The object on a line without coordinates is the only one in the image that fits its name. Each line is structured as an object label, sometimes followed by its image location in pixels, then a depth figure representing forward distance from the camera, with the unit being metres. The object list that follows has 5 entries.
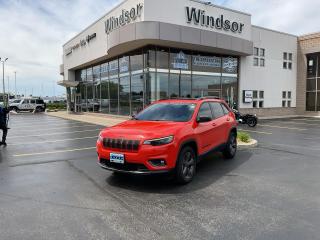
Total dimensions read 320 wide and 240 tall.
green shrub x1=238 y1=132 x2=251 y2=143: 8.29
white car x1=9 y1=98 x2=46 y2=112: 30.93
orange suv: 4.31
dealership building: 14.18
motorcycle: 13.59
